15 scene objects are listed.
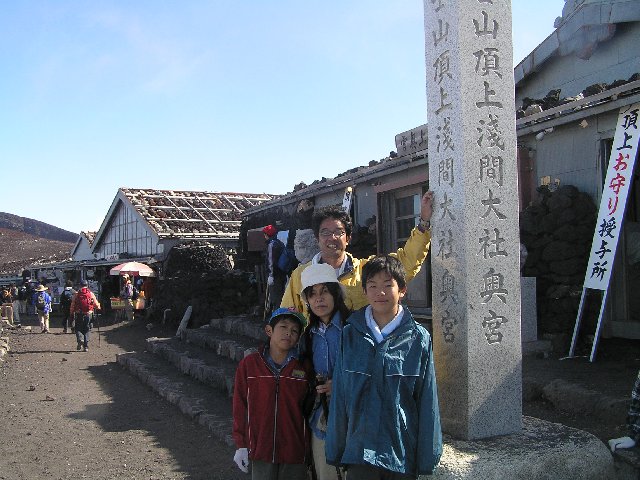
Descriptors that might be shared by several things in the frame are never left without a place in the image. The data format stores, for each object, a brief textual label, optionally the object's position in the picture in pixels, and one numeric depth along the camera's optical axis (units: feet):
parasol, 64.03
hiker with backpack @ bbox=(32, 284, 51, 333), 61.41
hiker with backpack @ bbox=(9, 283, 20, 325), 72.43
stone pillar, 10.57
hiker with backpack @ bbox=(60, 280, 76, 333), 59.98
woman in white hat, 9.82
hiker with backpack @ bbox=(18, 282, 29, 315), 84.98
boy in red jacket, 10.18
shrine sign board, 19.86
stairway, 25.07
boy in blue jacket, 8.21
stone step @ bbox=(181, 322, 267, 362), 31.94
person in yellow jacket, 10.97
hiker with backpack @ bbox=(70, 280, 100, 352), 46.50
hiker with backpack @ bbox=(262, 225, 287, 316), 26.11
